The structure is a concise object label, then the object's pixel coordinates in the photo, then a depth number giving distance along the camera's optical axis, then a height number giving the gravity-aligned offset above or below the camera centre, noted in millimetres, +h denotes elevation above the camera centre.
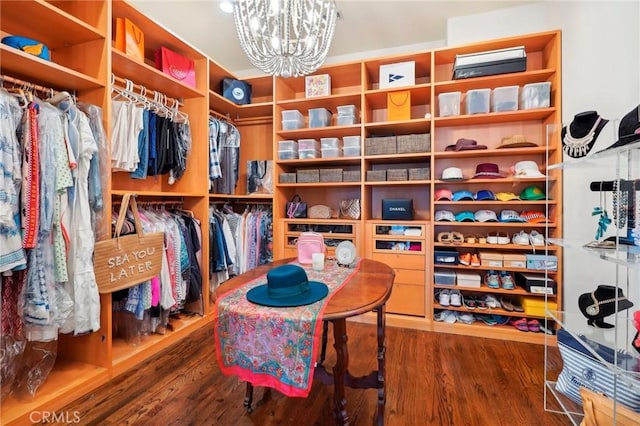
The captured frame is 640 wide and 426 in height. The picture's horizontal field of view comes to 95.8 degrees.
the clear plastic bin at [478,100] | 2410 +946
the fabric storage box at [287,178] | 2898 +340
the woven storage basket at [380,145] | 2625 +613
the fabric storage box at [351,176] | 2746 +347
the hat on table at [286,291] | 1100 -317
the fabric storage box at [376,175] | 2662 +344
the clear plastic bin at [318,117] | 2867 +943
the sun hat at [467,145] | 2416 +568
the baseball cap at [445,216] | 2512 -28
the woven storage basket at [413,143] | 2539 +615
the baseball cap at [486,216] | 2396 -23
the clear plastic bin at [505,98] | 2357 +948
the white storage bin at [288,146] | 2926 +670
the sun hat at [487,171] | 2398 +355
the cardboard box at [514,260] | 2297 -377
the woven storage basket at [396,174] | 2605 +348
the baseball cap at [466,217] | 2451 -34
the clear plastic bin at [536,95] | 2262 +940
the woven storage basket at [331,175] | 2799 +359
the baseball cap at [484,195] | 2416 +152
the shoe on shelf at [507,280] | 2350 -553
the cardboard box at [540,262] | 2221 -376
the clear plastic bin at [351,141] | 2739 +682
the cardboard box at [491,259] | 2357 -378
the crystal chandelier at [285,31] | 1394 +916
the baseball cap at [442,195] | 2506 +157
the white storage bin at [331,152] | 2814 +584
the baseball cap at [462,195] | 2461 +150
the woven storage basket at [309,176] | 2857 +356
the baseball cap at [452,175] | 2400 +322
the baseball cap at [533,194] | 2299 +158
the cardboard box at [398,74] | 2572 +1246
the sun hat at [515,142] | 2297 +574
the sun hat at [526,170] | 2287 +351
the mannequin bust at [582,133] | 1407 +409
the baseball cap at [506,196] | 2365 +144
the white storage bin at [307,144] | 2871 +677
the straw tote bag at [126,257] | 1699 -295
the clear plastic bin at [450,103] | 2484 +953
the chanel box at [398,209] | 2625 +31
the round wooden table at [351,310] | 1064 -348
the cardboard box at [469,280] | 2404 -559
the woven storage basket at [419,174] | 2559 +346
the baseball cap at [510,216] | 2346 -22
